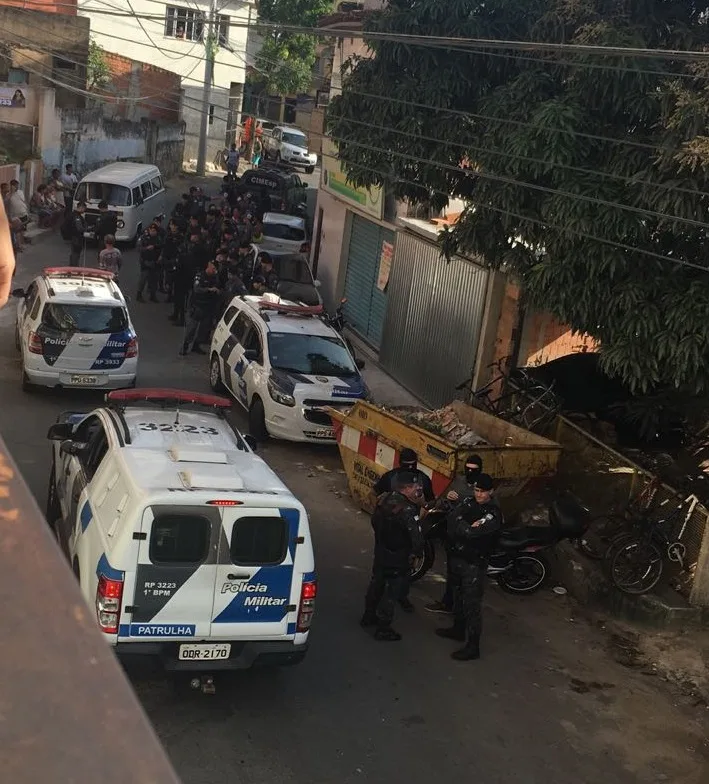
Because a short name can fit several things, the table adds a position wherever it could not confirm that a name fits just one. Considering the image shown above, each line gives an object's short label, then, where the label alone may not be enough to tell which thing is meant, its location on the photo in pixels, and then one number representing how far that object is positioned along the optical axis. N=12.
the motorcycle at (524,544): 10.82
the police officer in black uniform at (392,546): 9.20
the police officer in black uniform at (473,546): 9.12
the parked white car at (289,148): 56.22
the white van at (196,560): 7.19
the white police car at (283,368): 14.84
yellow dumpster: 11.54
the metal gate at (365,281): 22.48
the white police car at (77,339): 15.41
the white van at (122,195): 29.05
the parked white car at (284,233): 28.58
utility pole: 45.47
